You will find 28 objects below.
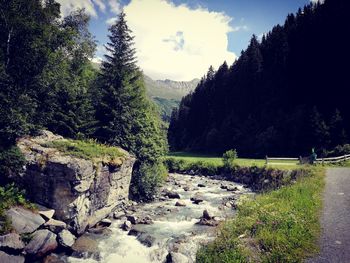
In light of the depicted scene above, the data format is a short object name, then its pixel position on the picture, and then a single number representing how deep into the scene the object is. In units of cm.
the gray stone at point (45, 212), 1944
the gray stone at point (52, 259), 1634
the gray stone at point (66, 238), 1802
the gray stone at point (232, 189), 3681
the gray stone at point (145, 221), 2338
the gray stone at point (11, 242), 1559
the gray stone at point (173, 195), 3294
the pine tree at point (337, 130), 4759
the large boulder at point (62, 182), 2045
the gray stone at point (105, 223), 2278
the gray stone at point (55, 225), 1891
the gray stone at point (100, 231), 2108
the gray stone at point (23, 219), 1741
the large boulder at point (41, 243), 1644
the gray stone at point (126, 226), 2192
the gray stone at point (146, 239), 1898
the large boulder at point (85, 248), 1728
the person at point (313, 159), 3531
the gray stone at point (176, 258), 1492
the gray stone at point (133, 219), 2335
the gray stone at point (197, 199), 3062
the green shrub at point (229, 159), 4722
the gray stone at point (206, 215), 2367
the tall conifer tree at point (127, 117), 3170
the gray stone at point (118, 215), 2483
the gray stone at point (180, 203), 2932
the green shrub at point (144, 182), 3119
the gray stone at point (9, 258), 1481
